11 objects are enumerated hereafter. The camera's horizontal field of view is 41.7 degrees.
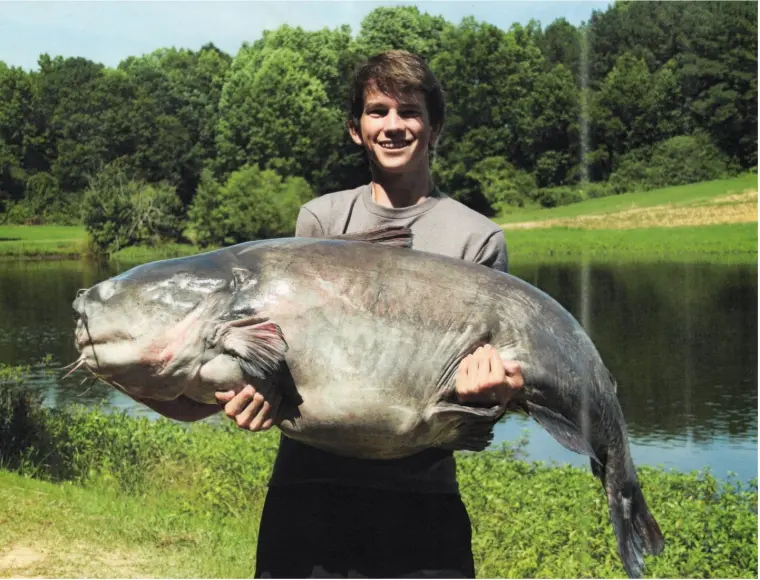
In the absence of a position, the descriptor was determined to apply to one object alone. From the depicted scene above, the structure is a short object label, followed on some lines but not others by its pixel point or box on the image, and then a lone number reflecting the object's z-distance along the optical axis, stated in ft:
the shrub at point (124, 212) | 137.49
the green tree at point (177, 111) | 170.60
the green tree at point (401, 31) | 185.26
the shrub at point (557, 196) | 174.09
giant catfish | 8.35
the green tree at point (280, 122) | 180.24
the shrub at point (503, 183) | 172.14
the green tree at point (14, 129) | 132.57
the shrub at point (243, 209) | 152.76
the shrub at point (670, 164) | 172.76
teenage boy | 9.11
